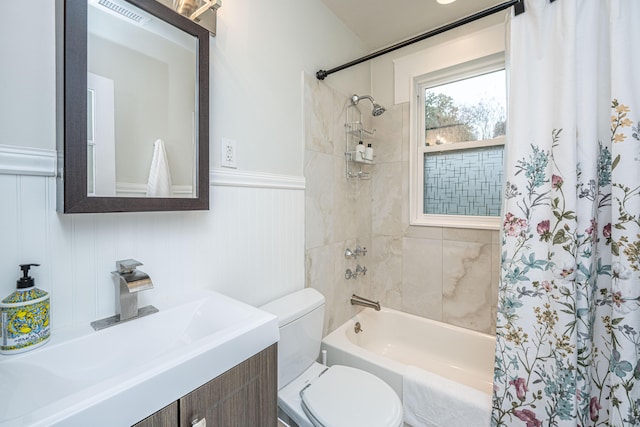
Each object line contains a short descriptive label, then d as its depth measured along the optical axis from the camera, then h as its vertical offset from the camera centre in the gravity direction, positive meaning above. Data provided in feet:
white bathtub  5.02 -2.98
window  6.02 +1.57
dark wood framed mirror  2.37 +1.02
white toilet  3.52 -2.61
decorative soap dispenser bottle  2.08 -0.84
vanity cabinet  1.95 -1.53
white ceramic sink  1.62 -1.17
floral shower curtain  3.14 -0.11
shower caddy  6.45 +1.70
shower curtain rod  3.77 +2.82
